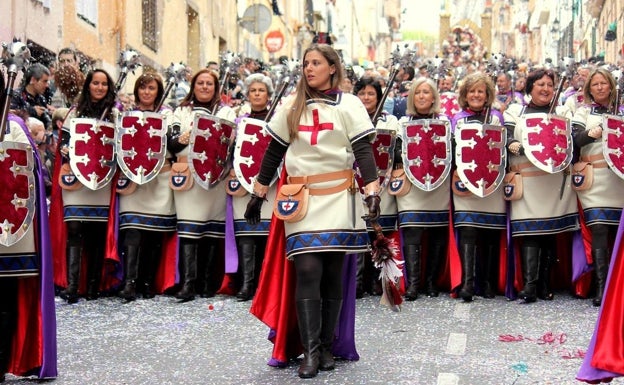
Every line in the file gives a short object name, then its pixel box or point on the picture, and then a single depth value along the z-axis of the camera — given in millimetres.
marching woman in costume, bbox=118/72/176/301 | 13806
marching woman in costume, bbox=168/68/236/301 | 13748
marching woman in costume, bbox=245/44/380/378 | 9475
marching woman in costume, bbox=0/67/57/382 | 9068
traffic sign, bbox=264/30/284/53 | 45147
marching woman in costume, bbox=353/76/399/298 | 13725
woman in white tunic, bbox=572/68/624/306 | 13175
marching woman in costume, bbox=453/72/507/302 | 13576
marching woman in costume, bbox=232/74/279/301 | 13691
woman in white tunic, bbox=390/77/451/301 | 13760
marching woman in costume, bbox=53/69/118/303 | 13508
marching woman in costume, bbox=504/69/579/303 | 13531
